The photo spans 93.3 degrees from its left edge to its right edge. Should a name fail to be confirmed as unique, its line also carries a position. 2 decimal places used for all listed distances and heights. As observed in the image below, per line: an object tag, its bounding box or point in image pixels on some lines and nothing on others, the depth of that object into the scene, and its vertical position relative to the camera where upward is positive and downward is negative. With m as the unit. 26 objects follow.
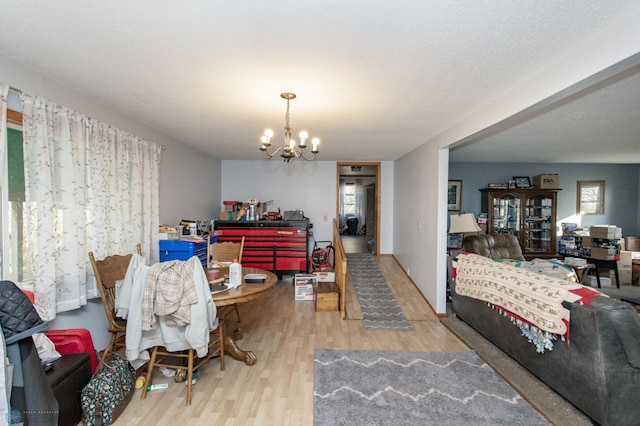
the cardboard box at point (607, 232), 5.47 -0.46
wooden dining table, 2.36 -0.73
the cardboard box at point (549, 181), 6.18 +0.53
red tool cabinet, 5.59 -0.67
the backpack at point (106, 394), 1.98 -1.30
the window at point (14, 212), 2.14 -0.07
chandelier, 2.59 +0.61
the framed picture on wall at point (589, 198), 6.59 +0.20
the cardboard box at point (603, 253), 5.41 -0.83
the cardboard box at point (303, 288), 4.63 -1.27
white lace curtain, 2.18 +0.05
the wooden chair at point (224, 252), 3.77 -0.60
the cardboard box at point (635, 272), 5.72 -1.23
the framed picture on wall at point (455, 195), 6.49 +0.24
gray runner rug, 3.74 -1.40
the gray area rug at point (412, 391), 2.08 -1.46
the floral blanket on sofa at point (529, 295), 2.18 -0.75
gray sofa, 1.89 -1.02
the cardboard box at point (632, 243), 6.19 -0.73
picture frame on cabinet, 6.27 +0.52
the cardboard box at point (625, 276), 5.74 -1.30
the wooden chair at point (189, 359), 2.27 -1.30
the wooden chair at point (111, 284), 2.44 -0.68
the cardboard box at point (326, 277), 4.81 -1.14
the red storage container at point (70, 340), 2.20 -1.01
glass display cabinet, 6.16 -0.17
